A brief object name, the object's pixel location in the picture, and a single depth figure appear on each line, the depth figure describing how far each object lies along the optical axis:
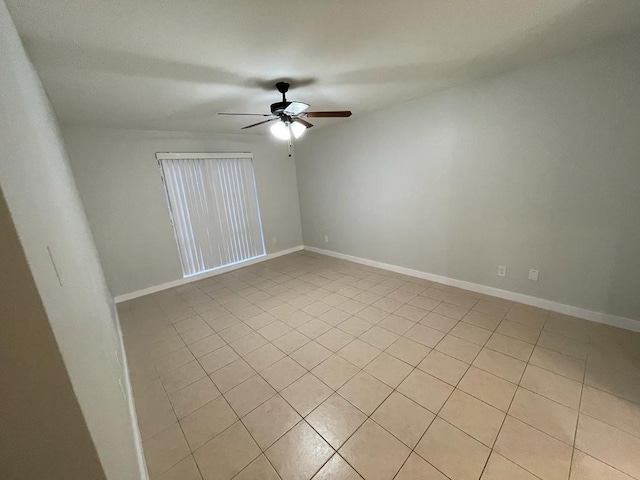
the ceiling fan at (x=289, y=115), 2.23
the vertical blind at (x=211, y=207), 3.83
